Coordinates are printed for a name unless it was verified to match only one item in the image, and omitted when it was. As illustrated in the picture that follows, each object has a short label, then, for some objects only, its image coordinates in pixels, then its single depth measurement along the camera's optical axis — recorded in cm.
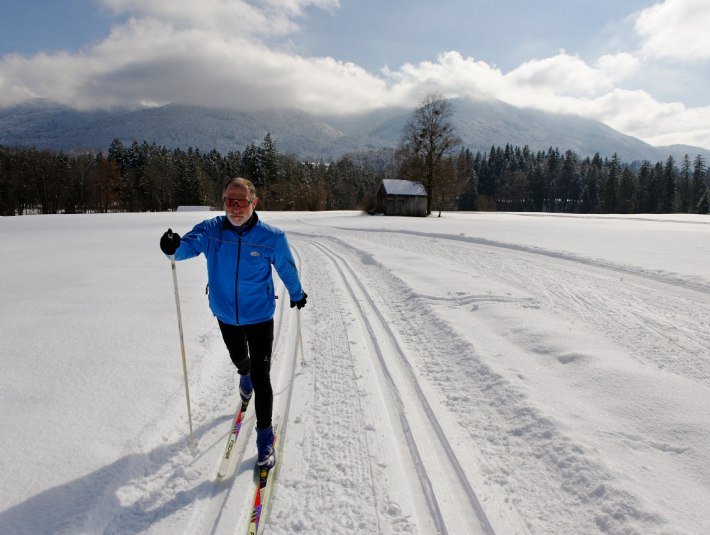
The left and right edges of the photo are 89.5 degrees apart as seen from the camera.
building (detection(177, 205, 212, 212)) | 4881
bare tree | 3850
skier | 293
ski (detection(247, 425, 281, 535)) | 243
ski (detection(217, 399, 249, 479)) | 295
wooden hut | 4231
